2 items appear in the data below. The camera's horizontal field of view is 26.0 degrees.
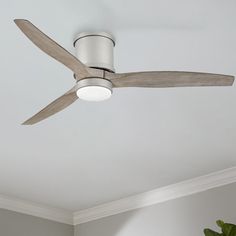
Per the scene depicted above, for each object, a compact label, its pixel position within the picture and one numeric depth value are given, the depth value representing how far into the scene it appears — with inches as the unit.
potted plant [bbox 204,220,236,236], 124.0
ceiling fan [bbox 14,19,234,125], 79.2
